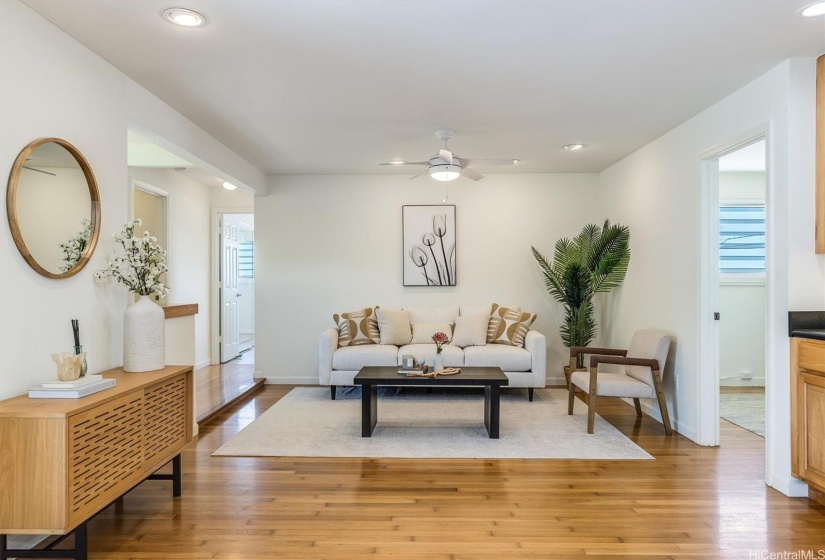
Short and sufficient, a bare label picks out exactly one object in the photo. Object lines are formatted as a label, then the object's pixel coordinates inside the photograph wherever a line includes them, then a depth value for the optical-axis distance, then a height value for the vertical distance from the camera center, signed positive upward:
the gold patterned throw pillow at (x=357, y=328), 5.51 -0.49
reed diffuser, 2.38 -0.30
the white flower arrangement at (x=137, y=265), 2.86 +0.11
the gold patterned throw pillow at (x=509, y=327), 5.45 -0.46
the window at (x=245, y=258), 9.77 +0.51
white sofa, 5.11 -0.76
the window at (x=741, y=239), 5.70 +0.54
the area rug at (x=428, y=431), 3.65 -1.21
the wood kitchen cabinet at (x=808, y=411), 2.70 -0.70
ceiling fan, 4.07 +1.01
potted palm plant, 5.20 +0.15
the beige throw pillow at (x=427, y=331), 5.64 -0.52
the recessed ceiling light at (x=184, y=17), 2.35 +1.28
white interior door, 7.35 -0.14
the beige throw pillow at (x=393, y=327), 5.58 -0.48
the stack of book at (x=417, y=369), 4.21 -0.72
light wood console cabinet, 1.98 -0.73
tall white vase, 2.82 -0.30
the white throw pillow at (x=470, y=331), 5.50 -0.51
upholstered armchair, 4.04 -0.77
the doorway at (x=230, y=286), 7.27 -0.03
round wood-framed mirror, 2.31 +0.38
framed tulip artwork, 6.13 +0.50
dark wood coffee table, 3.93 -0.78
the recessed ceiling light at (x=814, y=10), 2.34 +1.31
